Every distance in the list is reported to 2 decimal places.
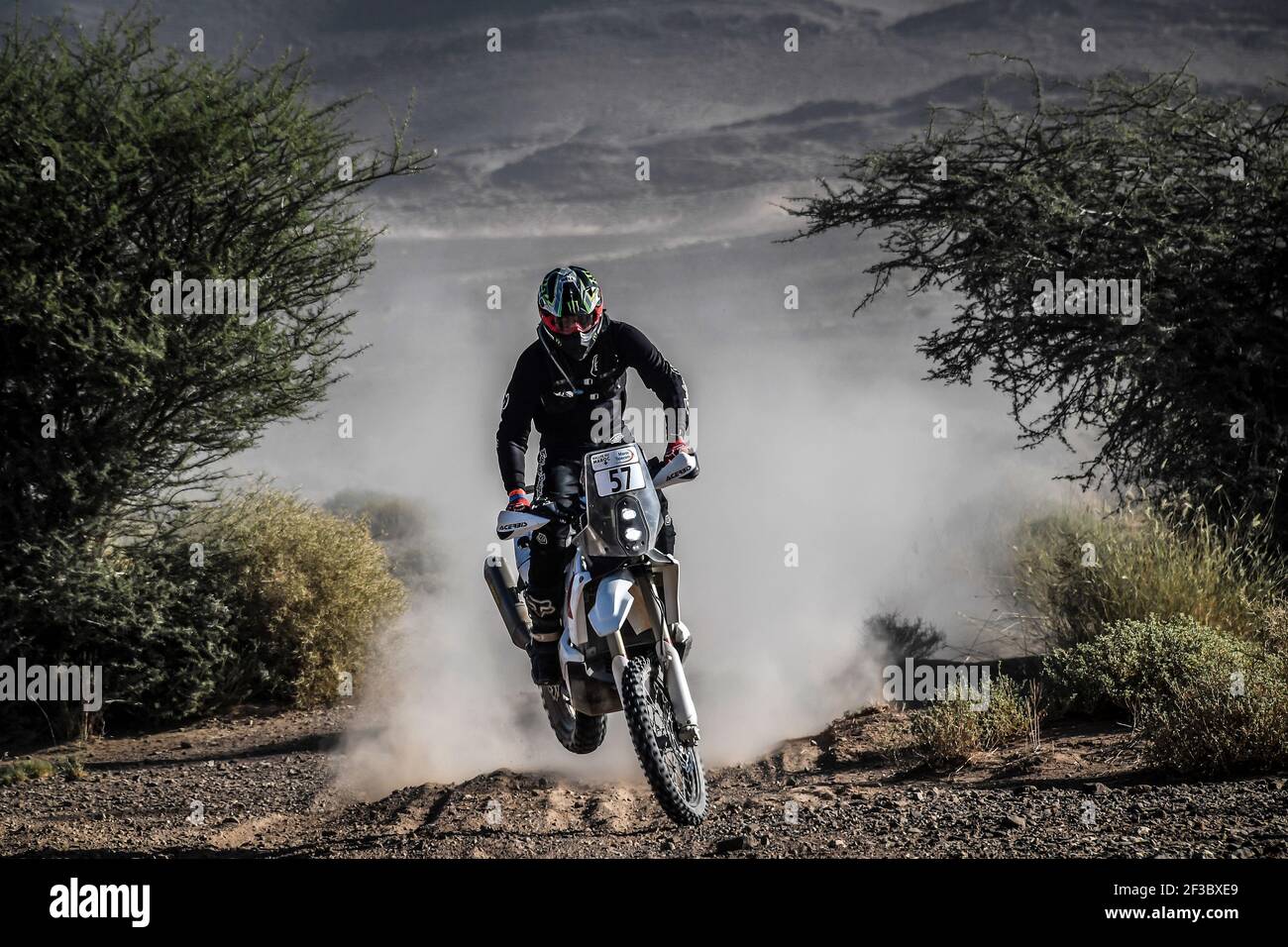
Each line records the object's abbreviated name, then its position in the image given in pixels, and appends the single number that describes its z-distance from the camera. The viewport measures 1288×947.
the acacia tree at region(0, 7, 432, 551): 12.55
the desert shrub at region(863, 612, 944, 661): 13.73
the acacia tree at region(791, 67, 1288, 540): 14.96
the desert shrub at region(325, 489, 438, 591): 24.89
